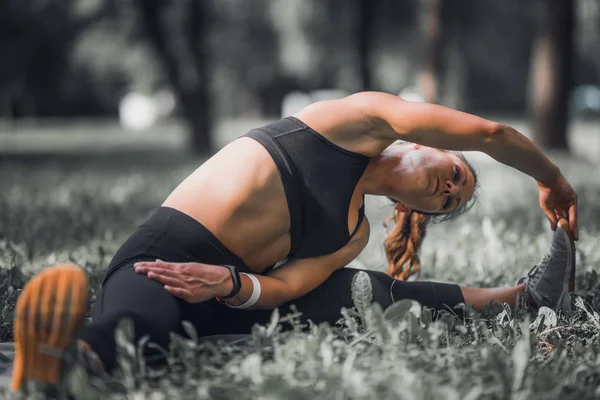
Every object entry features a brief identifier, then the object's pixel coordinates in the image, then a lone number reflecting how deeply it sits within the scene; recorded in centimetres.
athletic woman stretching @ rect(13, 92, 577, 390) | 268
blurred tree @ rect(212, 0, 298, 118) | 2681
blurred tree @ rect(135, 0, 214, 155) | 1186
